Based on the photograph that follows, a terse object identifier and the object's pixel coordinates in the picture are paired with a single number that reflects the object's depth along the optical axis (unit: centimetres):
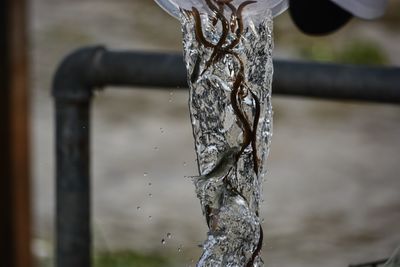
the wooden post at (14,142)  361
